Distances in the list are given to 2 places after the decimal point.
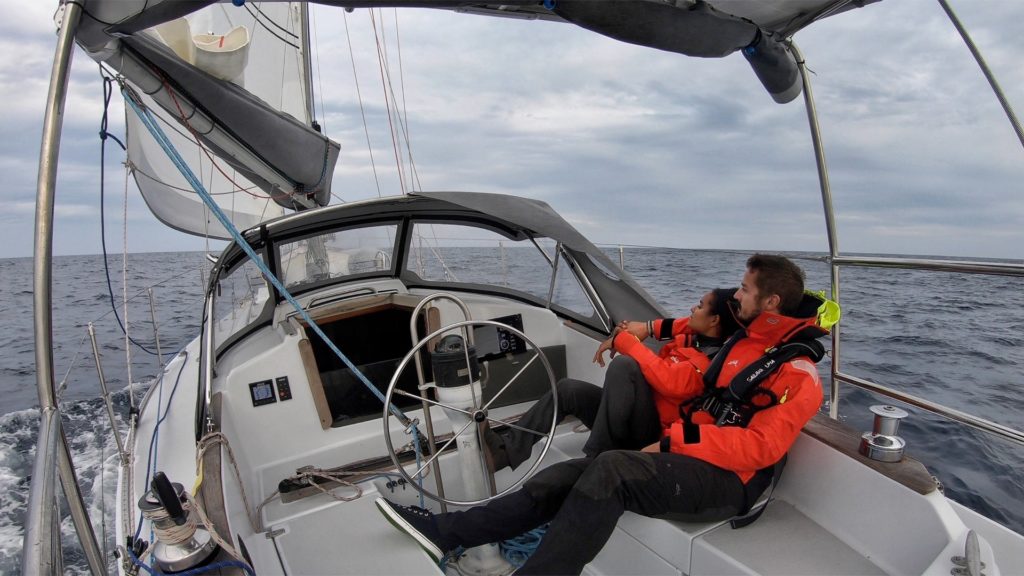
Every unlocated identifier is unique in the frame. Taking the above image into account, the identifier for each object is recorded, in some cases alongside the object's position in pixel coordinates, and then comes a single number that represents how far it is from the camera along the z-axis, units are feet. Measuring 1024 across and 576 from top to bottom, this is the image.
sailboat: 4.99
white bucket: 8.78
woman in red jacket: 7.12
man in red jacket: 5.58
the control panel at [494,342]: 10.62
